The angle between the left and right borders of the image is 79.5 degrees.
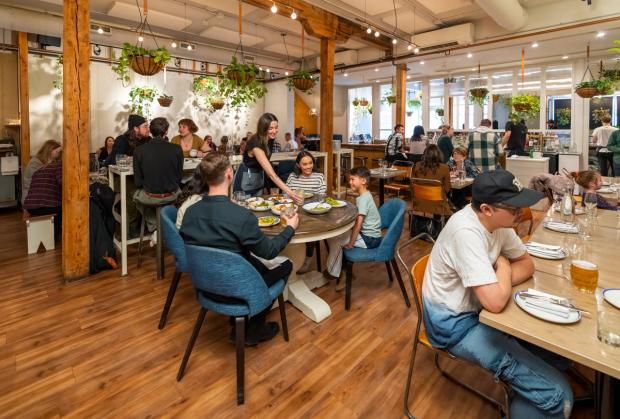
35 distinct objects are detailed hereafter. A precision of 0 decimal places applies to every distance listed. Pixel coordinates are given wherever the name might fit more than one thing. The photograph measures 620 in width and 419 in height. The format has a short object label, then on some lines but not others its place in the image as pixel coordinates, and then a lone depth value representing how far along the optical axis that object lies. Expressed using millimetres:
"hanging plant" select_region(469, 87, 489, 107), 8367
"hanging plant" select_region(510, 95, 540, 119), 7051
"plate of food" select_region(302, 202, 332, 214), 2965
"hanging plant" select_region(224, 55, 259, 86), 5246
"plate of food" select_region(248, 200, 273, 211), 3037
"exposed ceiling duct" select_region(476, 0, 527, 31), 5254
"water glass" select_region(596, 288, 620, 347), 1184
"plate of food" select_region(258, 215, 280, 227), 2566
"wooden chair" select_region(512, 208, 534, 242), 3341
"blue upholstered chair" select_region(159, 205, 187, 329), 2535
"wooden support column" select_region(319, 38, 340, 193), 6520
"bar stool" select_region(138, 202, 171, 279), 3660
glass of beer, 1526
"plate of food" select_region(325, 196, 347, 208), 3216
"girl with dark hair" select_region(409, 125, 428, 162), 8258
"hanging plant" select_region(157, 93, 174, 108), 8500
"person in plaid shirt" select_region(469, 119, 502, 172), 5688
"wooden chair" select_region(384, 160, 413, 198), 6598
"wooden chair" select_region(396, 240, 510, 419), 1775
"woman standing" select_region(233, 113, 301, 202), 3496
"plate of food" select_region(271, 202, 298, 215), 2875
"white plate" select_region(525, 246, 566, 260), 1924
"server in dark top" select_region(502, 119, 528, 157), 7660
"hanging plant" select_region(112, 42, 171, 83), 4254
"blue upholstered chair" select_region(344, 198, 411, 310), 2887
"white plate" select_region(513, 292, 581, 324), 1310
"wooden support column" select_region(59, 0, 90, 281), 3459
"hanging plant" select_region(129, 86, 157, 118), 8695
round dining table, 2527
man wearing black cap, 1456
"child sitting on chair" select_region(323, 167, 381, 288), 3016
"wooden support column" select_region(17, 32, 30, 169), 6898
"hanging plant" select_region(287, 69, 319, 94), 6027
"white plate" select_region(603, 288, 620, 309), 1421
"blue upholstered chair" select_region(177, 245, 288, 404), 1856
